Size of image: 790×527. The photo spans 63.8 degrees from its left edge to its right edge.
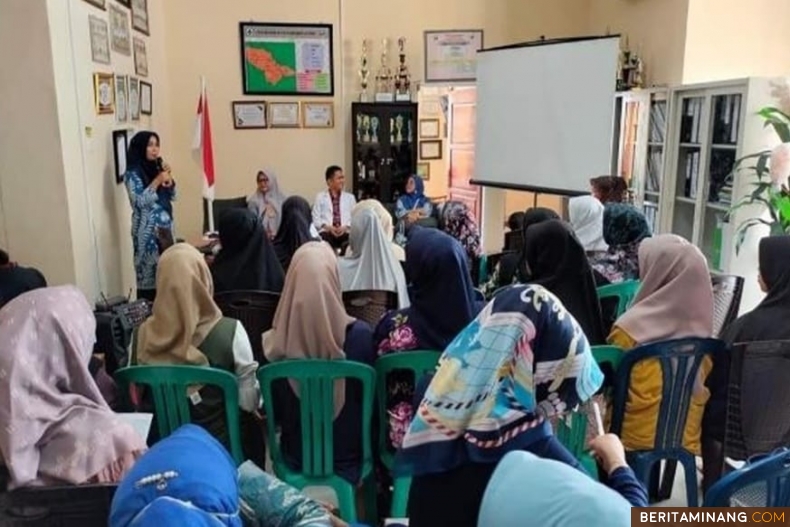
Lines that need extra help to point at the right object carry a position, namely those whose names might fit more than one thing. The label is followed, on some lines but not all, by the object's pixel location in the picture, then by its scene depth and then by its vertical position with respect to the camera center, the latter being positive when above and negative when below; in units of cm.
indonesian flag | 599 -6
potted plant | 383 -26
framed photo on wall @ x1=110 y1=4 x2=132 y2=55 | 452 +77
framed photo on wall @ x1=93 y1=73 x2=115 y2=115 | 398 +28
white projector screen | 496 +19
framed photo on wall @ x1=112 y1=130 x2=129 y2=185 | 434 -9
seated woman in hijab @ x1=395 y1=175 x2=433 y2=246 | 585 -63
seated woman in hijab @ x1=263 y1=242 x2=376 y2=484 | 209 -68
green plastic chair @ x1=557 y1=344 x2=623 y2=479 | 209 -95
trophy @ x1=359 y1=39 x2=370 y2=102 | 650 +65
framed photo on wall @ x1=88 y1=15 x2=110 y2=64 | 398 +62
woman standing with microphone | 423 -43
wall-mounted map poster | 632 +77
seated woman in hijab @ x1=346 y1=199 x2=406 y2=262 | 340 -46
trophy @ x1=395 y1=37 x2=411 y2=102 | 651 +59
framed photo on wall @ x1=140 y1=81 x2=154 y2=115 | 529 +33
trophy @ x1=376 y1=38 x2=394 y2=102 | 656 +58
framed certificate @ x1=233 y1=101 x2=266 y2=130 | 640 +22
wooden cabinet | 645 -12
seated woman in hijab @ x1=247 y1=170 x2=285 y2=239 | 565 -57
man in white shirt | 586 -64
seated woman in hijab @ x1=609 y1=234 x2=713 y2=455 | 215 -64
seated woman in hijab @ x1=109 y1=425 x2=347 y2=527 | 85 -49
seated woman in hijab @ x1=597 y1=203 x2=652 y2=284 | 337 -56
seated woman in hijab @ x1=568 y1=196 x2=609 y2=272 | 367 -50
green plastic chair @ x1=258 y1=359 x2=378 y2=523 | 196 -89
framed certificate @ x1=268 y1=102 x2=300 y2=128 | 646 +23
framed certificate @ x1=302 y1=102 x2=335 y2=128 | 652 +23
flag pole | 598 -60
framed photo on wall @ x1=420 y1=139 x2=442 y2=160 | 707 -14
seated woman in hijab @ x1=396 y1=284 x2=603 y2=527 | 122 -50
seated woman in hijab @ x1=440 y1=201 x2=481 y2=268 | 431 -62
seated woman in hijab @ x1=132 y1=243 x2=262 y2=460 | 206 -65
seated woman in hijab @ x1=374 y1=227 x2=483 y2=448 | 202 -55
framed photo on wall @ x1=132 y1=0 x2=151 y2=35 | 520 +99
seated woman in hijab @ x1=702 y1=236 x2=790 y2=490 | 213 -65
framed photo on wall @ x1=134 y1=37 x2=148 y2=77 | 516 +64
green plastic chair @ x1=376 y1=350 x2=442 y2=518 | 200 -78
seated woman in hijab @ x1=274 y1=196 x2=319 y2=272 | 407 -59
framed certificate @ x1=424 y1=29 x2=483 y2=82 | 660 +85
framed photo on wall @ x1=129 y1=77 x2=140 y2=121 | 490 +29
